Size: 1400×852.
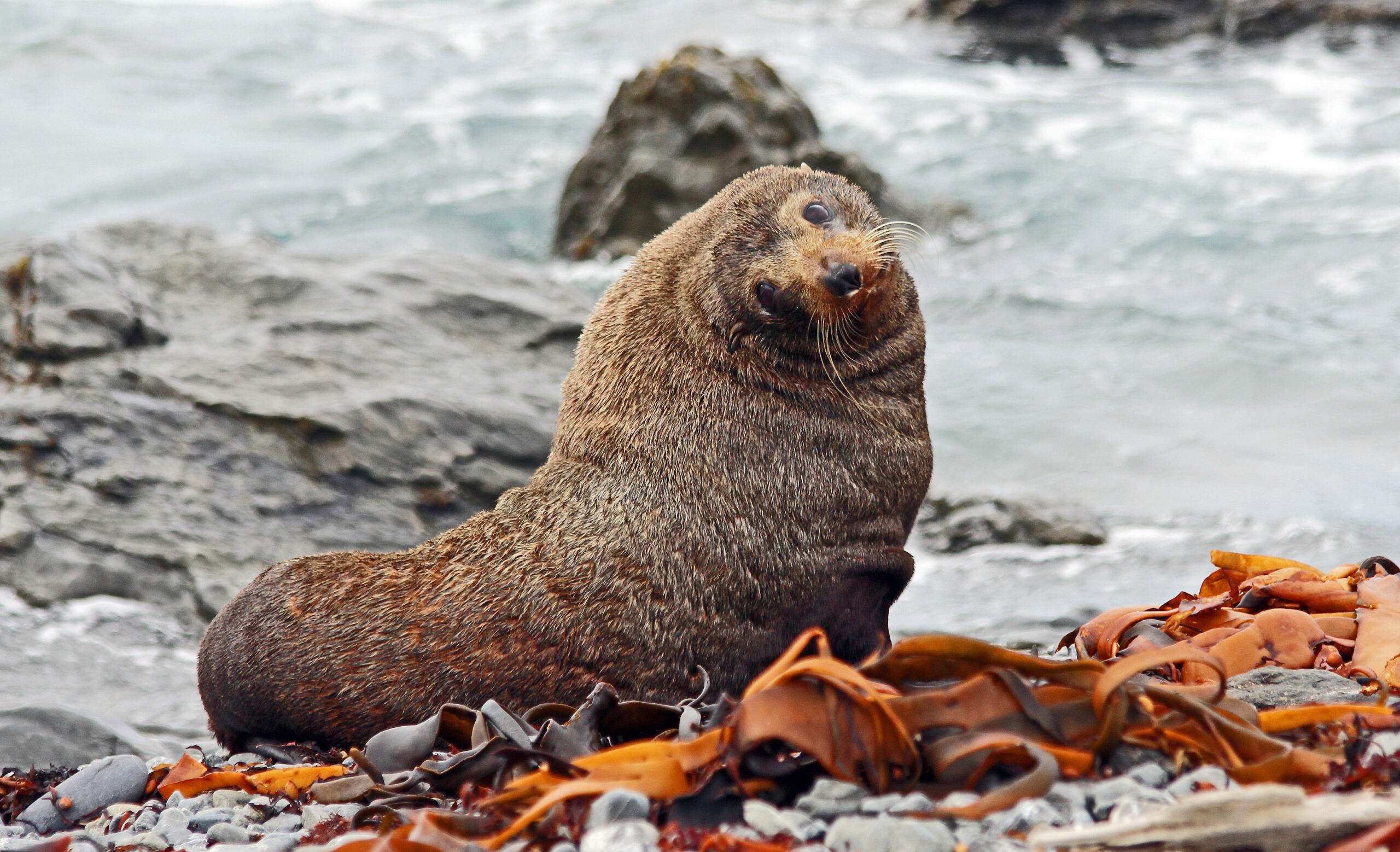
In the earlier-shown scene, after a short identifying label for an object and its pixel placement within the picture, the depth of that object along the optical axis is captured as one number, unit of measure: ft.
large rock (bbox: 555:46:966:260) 90.38
